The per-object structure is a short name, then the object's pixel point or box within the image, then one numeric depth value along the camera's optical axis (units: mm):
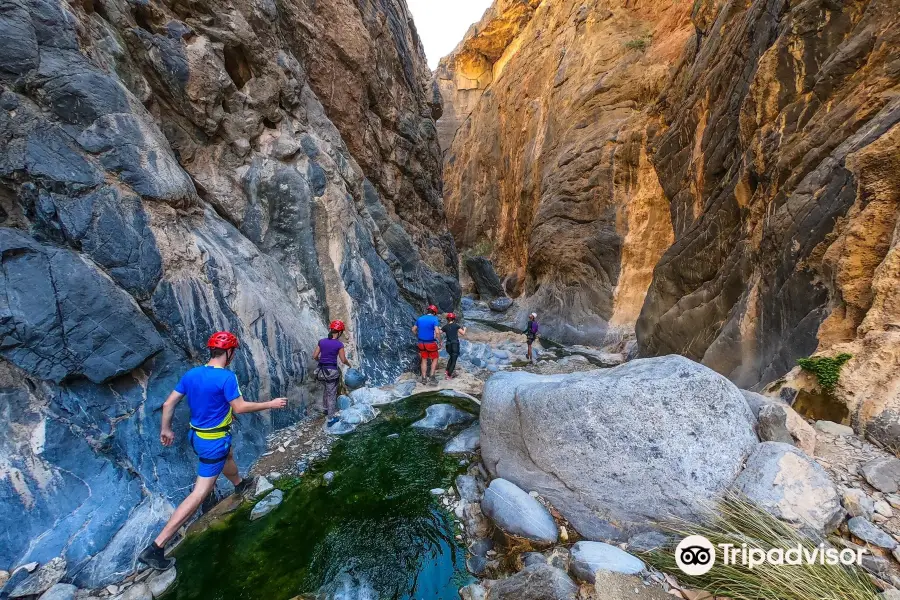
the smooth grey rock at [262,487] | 4362
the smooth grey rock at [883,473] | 2635
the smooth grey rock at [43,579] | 2846
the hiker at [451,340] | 9133
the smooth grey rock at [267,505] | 4012
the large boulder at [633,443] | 3053
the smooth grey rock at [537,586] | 2479
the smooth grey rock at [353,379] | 7883
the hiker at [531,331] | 11868
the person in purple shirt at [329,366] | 6465
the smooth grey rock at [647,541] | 2756
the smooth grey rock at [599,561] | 2541
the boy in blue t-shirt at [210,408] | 3406
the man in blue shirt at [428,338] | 8602
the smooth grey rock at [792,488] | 2471
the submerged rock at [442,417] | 6195
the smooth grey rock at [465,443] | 5285
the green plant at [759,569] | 1903
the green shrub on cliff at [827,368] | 3655
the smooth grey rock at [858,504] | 2459
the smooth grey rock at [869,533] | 2217
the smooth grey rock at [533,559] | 3020
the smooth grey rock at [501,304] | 24172
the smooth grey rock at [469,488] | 4221
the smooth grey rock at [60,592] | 2830
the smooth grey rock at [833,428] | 3318
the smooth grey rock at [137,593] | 2965
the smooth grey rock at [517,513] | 3303
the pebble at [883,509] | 2436
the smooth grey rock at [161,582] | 3070
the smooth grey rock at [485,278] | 26969
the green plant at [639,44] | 16234
